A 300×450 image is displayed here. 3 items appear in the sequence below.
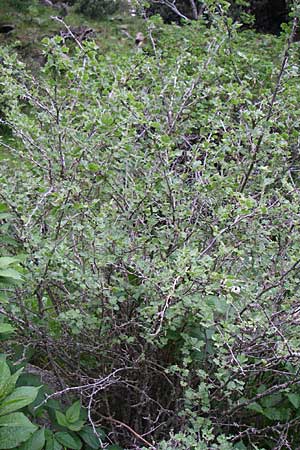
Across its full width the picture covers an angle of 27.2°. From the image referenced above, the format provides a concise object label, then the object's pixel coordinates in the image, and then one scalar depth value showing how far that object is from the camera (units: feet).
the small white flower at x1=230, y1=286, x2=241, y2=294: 7.14
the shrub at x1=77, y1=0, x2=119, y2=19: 40.32
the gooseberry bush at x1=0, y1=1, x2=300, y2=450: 7.30
